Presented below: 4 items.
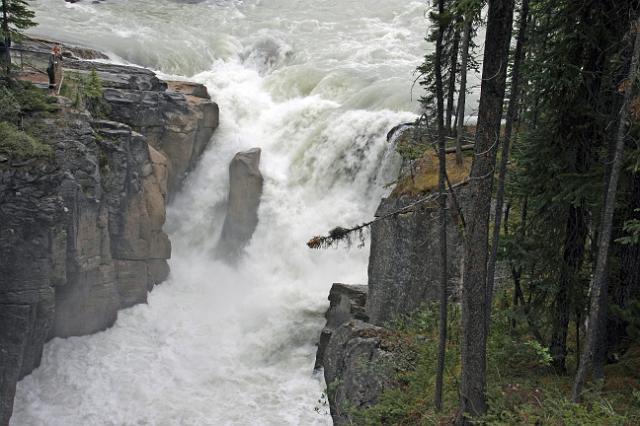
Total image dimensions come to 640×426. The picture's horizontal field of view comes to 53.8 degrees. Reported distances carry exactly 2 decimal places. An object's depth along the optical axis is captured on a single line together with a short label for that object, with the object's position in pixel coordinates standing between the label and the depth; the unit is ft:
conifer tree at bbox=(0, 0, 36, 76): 68.39
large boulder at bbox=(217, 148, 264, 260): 93.20
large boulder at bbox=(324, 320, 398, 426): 40.98
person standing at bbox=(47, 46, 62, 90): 73.72
